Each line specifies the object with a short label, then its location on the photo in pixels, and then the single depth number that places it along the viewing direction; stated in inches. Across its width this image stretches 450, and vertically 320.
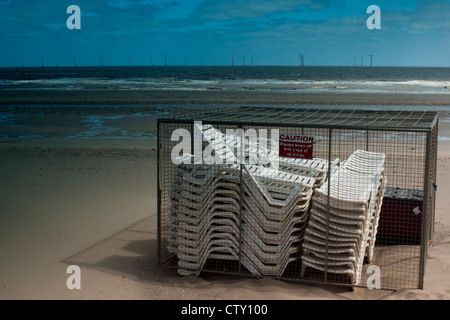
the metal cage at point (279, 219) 291.4
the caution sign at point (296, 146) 291.0
